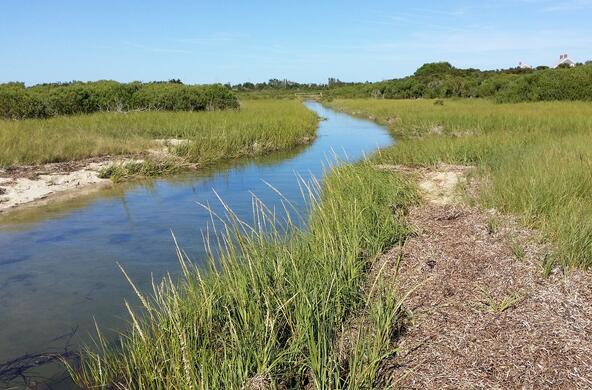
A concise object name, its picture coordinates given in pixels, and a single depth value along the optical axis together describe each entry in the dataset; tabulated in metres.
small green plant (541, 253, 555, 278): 4.80
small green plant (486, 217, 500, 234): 6.27
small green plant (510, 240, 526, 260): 5.23
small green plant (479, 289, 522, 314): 4.31
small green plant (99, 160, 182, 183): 14.08
